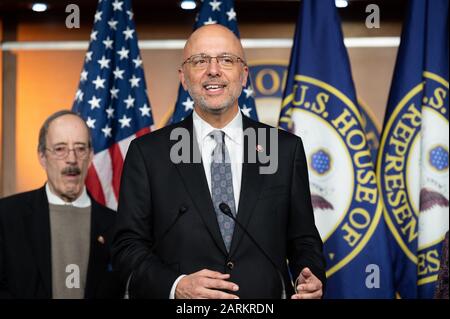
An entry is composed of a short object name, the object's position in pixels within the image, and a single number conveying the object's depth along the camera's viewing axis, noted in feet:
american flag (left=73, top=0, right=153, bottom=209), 12.46
